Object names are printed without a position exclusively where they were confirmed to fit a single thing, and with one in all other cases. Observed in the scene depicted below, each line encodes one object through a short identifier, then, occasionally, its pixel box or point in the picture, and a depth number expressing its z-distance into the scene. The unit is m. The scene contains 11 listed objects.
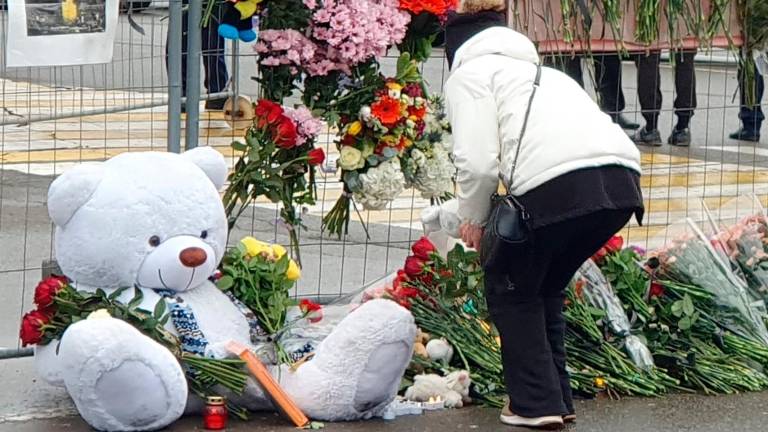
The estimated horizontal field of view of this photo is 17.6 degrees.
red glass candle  8.05
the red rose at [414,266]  9.41
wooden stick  8.04
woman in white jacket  7.78
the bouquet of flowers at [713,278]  9.79
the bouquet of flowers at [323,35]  9.09
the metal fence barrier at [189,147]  10.38
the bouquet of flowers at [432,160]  9.55
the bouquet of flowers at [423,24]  9.33
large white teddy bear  8.07
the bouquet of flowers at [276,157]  9.18
